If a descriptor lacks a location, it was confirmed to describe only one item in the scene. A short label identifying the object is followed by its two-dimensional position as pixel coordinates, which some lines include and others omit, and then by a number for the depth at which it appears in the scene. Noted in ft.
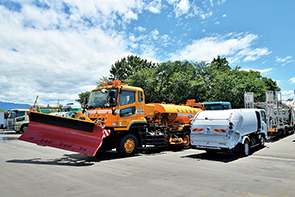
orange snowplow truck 27.43
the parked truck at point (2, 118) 105.19
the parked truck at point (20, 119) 74.02
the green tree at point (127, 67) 162.63
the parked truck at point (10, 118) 75.21
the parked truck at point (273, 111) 54.83
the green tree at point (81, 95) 188.37
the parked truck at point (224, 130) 30.19
